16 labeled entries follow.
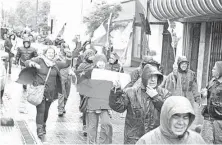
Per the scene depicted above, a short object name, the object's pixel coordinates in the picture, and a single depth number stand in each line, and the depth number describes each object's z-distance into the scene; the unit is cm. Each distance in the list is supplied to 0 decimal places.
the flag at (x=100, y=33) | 1196
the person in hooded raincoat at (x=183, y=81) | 971
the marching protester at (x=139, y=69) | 889
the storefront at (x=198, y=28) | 1460
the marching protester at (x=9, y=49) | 2073
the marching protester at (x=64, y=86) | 1202
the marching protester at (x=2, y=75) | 1197
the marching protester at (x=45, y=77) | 913
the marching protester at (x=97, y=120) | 814
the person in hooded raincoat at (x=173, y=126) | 407
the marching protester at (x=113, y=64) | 1164
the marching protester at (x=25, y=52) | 1497
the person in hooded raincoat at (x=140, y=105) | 584
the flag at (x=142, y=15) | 1031
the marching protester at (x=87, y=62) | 905
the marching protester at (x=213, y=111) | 748
